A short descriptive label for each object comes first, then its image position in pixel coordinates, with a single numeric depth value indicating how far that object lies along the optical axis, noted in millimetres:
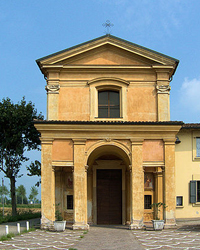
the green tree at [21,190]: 63500
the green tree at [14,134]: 26469
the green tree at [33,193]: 70294
